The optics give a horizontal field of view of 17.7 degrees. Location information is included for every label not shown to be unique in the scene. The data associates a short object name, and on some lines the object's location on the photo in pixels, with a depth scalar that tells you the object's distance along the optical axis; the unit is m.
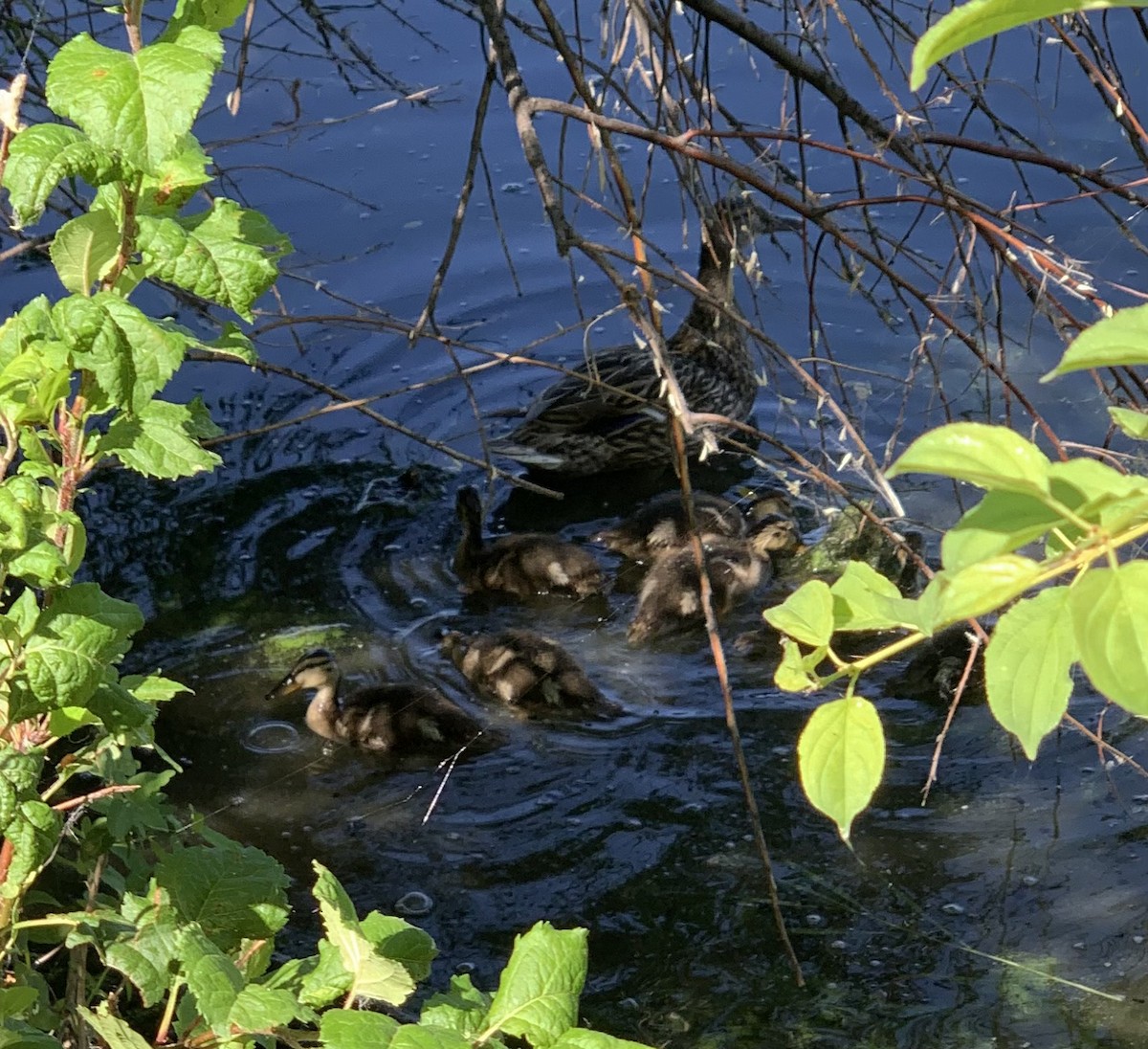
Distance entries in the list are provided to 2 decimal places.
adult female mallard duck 4.45
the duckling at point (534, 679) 3.93
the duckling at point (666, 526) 4.27
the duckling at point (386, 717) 3.88
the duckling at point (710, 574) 4.08
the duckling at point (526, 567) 4.17
